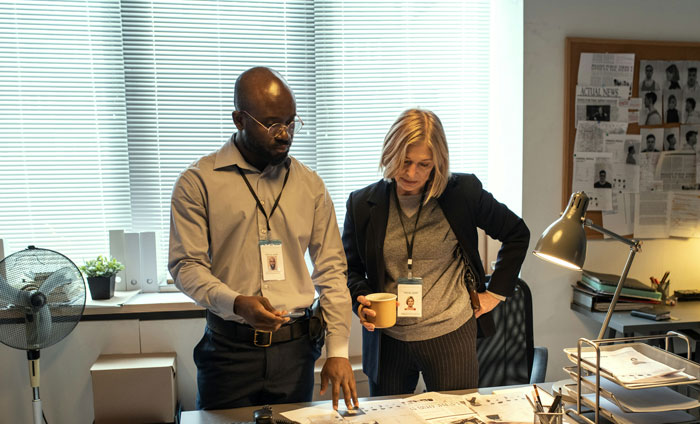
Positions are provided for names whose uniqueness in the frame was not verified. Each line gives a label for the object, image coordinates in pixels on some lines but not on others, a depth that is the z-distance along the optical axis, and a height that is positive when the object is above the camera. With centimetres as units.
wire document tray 130 -57
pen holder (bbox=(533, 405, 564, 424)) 124 -60
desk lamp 149 -21
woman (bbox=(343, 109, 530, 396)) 181 -31
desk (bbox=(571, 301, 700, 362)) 260 -80
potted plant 279 -57
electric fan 222 -57
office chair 230 -79
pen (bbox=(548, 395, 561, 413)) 128 -58
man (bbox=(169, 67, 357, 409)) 160 -29
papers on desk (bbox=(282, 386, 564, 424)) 144 -69
